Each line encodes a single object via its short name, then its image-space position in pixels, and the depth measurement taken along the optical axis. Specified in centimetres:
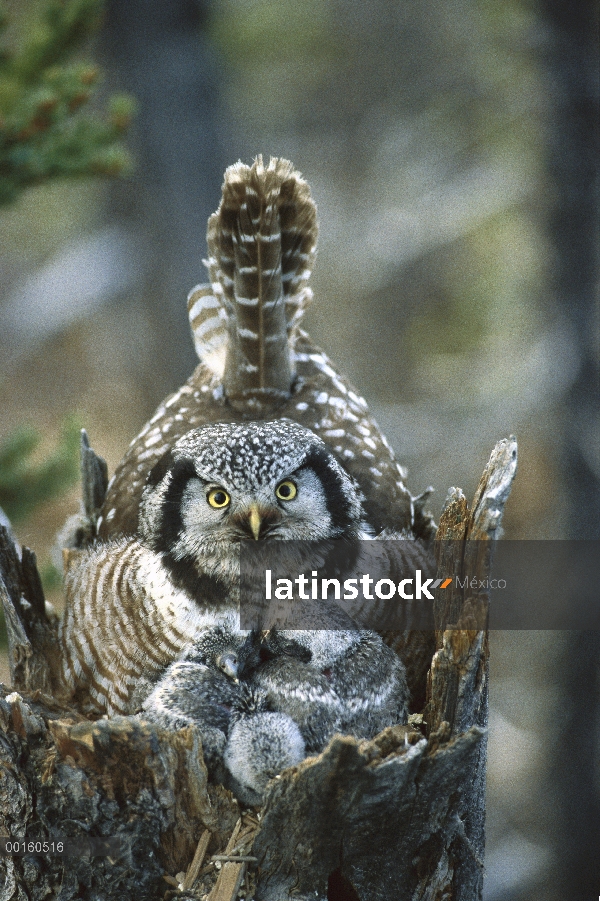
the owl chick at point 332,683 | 541
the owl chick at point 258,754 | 502
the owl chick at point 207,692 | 521
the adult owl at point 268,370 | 668
